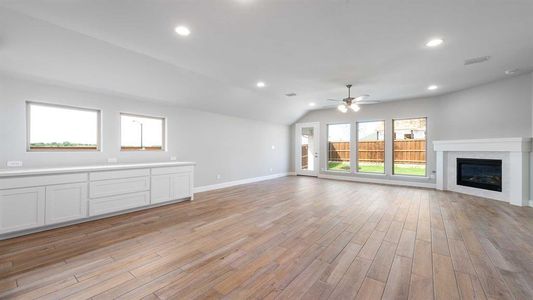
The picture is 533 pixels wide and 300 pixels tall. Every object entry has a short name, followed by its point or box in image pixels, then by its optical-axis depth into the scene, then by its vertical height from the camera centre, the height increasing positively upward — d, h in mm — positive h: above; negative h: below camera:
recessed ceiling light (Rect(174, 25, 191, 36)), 2594 +1527
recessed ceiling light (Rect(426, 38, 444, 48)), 2934 +1558
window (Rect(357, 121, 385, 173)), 7102 +111
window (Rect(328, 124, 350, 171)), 7820 +117
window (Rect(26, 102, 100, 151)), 3428 +378
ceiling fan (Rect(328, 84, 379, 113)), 4915 +1096
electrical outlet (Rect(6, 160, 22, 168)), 3133 -221
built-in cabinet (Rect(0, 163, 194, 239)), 2734 -717
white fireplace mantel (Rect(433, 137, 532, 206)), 4316 -132
